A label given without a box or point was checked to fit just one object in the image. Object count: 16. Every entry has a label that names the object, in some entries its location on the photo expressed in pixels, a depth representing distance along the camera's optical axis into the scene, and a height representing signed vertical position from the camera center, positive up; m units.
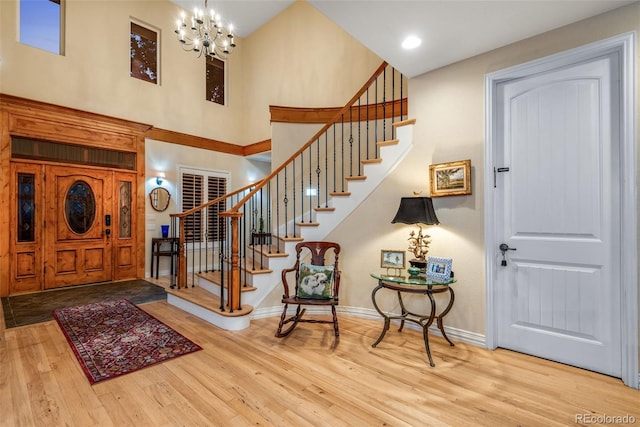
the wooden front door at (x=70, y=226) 4.79 -0.18
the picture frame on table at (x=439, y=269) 2.71 -0.50
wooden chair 3.04 -0.77
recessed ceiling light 2.62 +1.57
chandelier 4.07 +2.76
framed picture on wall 2.90 +0.38
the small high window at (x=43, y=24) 4.92 +3.26
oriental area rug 2.49 -1.24
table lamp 2.85 +0.00
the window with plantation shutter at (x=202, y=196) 6.59 +0.46
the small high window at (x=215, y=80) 7.41 +3.43
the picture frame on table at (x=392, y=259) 3.22 -0.47
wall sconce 6.18 +0.80
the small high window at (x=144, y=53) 6.10 +3.40
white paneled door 2.32 +0.01
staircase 3.38 -0.01
